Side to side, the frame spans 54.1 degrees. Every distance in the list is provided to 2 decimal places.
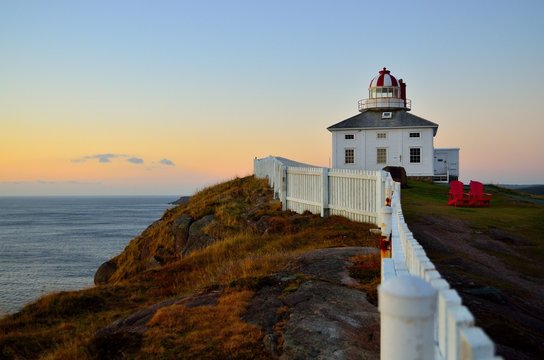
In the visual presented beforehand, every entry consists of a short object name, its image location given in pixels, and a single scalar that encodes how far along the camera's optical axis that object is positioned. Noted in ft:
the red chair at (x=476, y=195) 70.95
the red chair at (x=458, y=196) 71.36
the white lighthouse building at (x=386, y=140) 131.44
